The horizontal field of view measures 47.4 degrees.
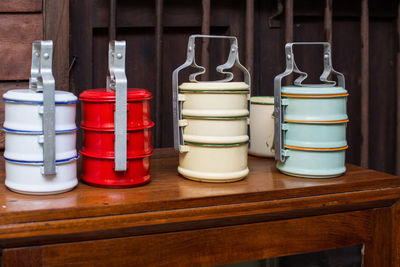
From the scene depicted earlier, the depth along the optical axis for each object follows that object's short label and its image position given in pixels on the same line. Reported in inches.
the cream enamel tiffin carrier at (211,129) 44.6
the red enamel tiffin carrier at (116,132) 41.1
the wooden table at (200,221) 35.9
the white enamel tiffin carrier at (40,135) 38.8
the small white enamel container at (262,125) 56.9
